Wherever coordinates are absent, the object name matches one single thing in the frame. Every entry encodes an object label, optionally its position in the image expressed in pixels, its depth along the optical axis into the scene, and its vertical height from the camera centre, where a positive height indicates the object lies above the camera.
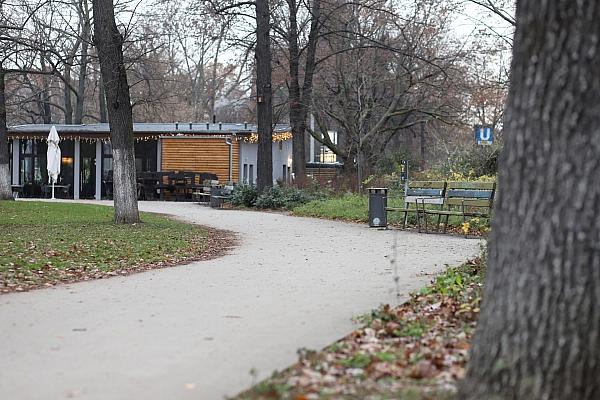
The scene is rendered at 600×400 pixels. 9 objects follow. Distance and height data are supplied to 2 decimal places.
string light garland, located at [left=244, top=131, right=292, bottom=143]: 40.58 +1.46
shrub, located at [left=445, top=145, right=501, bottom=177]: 28.92 +0.30
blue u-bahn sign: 23.72 +1.01
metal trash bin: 19.67 -0.86
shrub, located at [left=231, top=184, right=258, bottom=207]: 31.86 -1.03
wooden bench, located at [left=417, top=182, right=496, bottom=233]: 17.73 -0.57
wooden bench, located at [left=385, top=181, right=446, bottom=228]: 19.14 -0.53
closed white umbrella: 34.84 +0.35
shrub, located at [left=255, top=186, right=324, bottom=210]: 30.06 -1.00
